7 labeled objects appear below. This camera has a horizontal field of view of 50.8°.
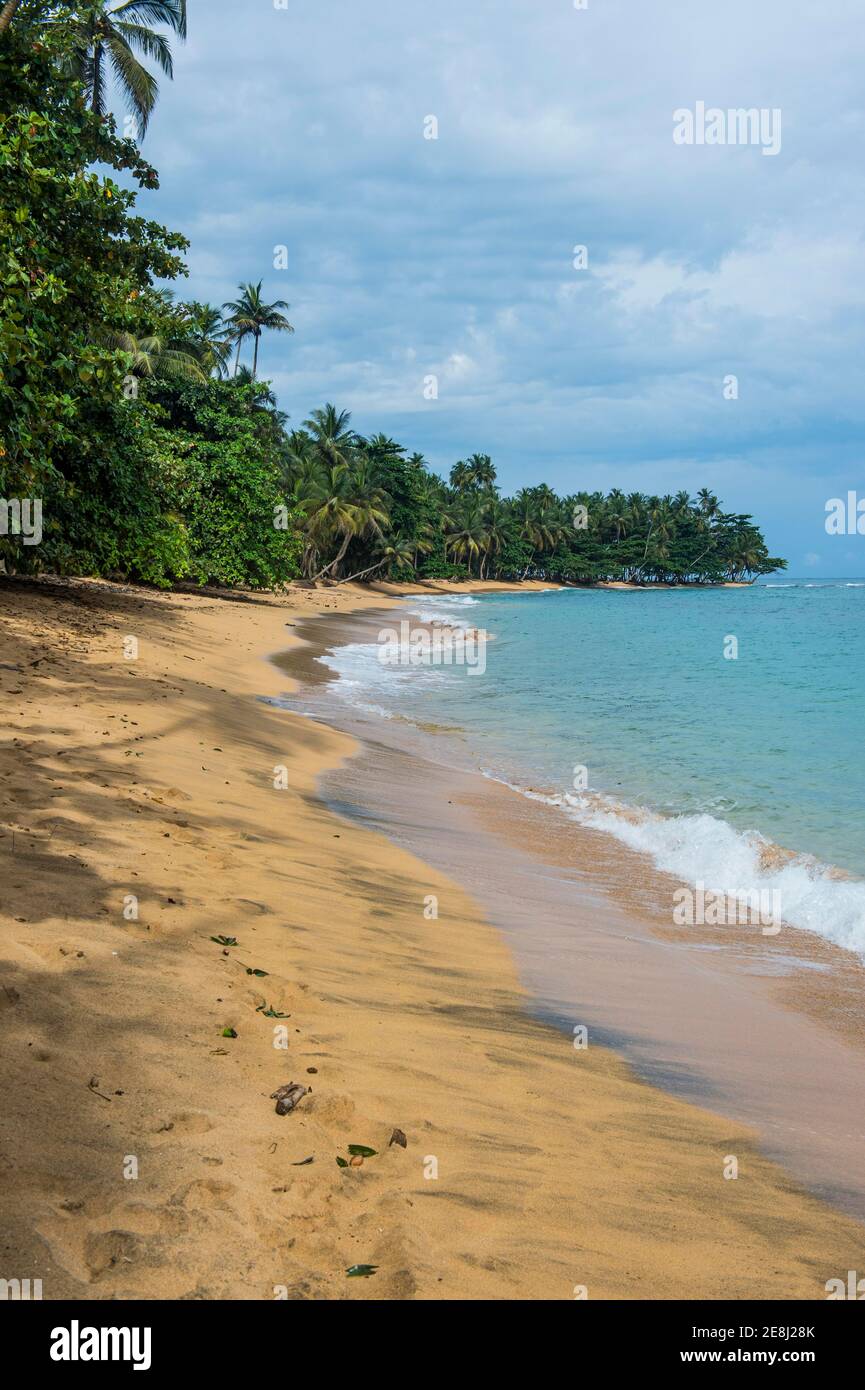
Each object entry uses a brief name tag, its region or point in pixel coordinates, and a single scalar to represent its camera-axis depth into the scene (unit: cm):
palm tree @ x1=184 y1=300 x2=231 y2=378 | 4650
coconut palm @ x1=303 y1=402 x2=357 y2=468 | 7562
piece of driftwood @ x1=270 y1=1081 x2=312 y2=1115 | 358
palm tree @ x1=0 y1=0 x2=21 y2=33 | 1230
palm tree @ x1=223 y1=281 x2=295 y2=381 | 6675
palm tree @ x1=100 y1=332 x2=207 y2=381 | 3744
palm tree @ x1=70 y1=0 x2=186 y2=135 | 2781
